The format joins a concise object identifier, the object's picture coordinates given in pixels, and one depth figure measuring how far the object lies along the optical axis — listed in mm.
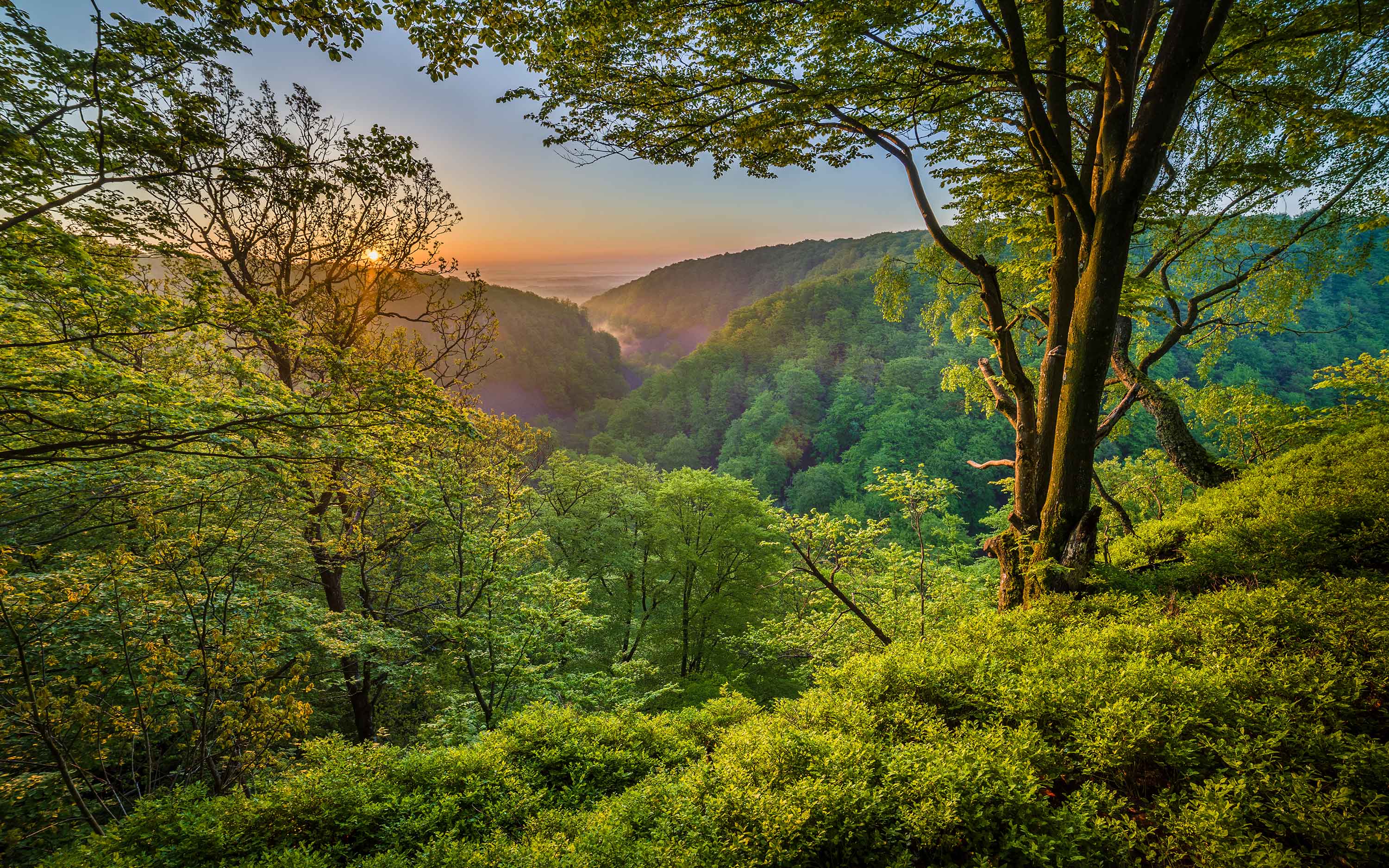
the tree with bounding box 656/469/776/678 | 17766
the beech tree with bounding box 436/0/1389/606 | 4441
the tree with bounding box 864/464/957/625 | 7180
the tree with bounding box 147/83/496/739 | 5324
